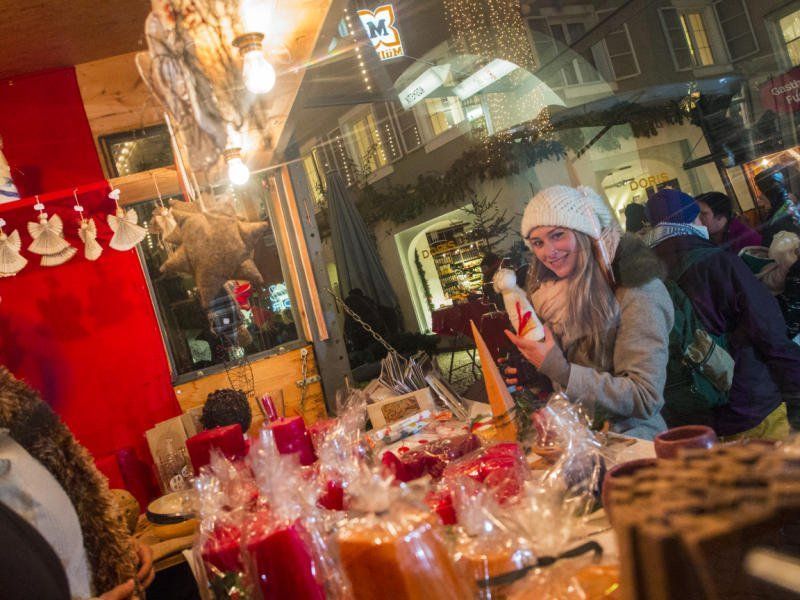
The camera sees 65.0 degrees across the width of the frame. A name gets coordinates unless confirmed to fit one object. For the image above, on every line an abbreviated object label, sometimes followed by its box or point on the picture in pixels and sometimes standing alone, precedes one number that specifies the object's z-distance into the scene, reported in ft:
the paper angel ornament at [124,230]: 9.89
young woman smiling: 6.64
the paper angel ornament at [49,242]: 9.78
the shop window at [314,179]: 11.89
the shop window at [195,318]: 11.32
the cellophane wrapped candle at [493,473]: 3.83
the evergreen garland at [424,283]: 10.40
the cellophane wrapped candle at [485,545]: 2.87
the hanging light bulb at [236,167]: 7.69
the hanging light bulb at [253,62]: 5.76
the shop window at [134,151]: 11.55
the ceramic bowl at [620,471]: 2.66
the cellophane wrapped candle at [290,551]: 3.28
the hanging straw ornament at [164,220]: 10.08
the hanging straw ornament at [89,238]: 10.15
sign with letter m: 10.09
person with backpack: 6.13
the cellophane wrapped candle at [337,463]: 4.80
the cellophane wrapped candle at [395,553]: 2.81
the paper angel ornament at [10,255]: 9.72
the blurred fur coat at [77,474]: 4.98
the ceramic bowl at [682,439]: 3.18
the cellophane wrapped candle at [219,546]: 3.49
